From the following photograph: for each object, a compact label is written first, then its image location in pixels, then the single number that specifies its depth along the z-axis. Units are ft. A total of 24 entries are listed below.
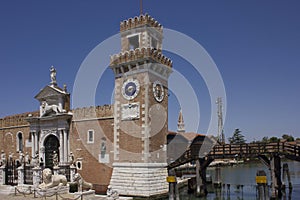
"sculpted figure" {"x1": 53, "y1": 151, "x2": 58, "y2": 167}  75.89
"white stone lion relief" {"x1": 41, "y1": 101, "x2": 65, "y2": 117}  81.51
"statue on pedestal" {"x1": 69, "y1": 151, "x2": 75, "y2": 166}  76.38
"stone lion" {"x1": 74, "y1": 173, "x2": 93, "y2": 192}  63.41
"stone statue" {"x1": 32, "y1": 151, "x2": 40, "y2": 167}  72.63
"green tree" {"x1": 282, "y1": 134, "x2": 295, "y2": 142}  305.65
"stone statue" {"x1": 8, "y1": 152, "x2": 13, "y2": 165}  93.32
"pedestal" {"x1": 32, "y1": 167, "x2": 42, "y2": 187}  69.54
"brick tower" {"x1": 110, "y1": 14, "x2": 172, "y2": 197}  63.52
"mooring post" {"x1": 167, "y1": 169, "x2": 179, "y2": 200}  49.24
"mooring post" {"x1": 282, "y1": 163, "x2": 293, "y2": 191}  79.28
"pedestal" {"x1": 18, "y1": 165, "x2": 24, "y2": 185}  73.31
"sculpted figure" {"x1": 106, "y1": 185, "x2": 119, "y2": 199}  58.29
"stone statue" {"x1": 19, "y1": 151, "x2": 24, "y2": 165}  76.65
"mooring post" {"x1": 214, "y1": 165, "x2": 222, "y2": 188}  89.45
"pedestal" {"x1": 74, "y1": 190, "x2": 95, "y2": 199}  60.15
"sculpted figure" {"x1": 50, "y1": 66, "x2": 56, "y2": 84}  84.72
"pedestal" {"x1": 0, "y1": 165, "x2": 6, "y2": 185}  81.63
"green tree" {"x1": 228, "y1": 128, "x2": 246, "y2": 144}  282.58
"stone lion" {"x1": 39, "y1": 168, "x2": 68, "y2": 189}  64.39
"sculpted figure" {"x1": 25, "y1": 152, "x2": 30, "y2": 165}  86.12
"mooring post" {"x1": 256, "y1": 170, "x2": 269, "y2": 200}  38.03
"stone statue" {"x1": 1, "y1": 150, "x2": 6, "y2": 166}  89.51
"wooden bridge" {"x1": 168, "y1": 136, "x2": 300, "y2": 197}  62.39
